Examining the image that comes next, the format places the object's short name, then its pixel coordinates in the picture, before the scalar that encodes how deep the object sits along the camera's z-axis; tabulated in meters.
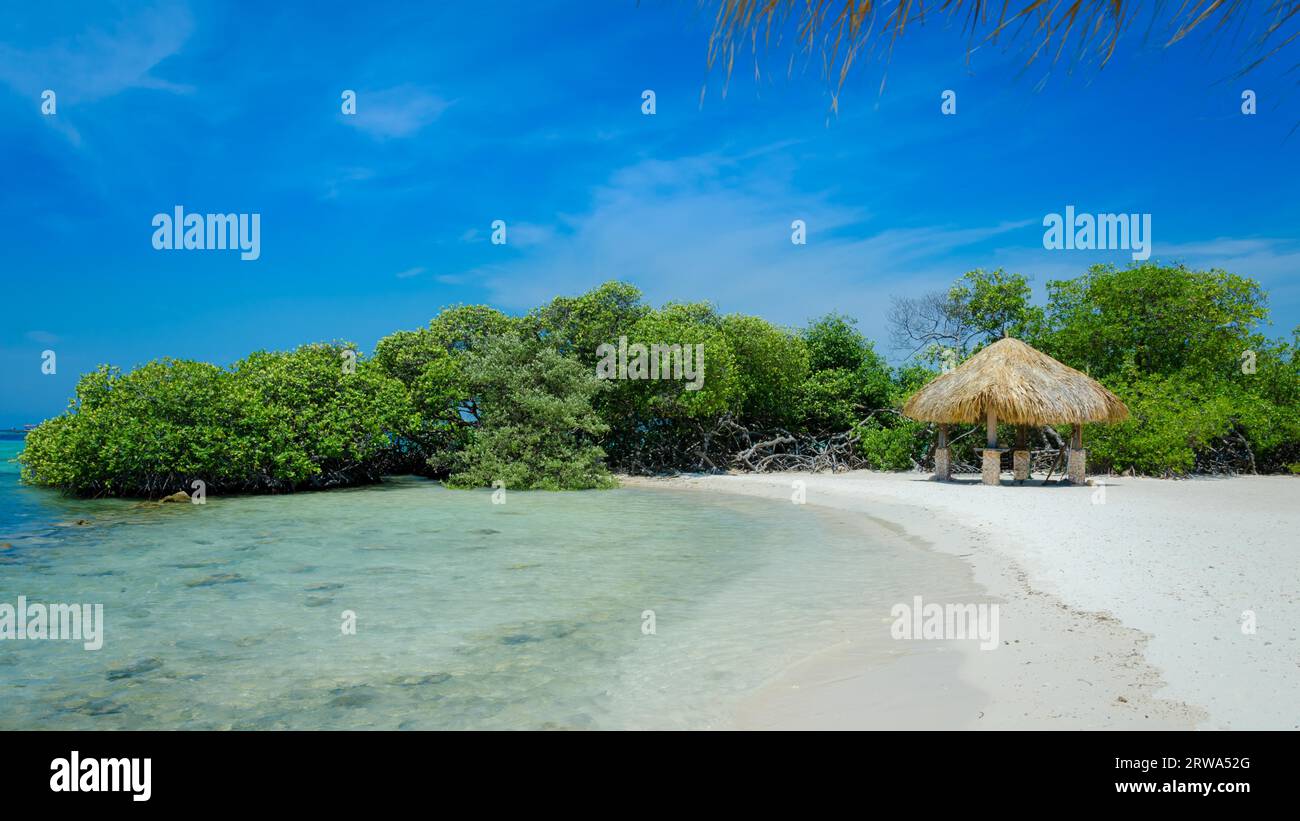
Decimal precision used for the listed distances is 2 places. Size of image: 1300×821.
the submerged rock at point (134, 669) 5.56
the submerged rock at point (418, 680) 5.31
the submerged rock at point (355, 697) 4.96
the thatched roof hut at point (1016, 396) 16.30
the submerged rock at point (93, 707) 4.88
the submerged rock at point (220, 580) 8.62
